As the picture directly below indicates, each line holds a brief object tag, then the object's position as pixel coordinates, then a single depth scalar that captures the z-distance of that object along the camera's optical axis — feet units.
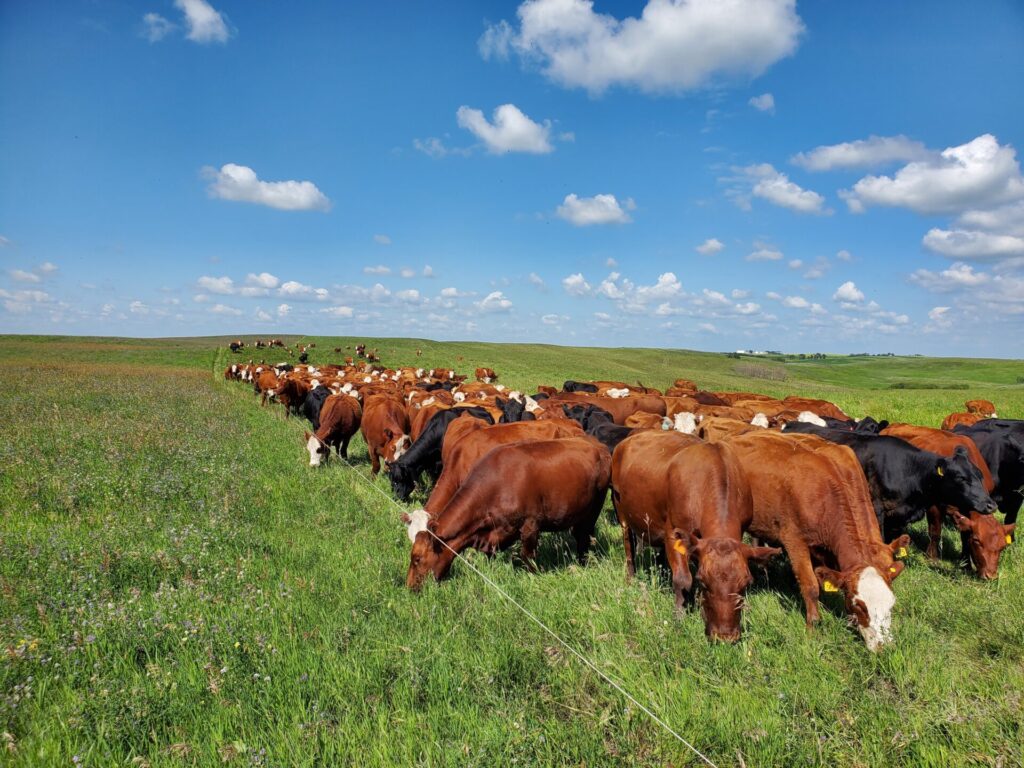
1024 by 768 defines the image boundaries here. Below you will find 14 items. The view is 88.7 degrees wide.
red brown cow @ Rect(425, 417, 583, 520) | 27.86
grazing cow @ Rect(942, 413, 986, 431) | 45.98
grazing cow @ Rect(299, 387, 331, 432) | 62.08
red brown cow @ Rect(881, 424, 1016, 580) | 22.34
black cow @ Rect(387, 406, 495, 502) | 35.32
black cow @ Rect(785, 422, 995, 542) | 24.00
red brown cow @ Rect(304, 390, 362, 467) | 45.18
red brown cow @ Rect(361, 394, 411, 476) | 41.70
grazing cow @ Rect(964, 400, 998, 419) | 67.77
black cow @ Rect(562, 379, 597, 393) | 86.52
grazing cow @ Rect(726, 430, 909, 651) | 16.38
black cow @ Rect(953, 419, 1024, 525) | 30.32
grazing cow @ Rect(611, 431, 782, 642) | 15.94
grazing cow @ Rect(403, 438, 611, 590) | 20.98
